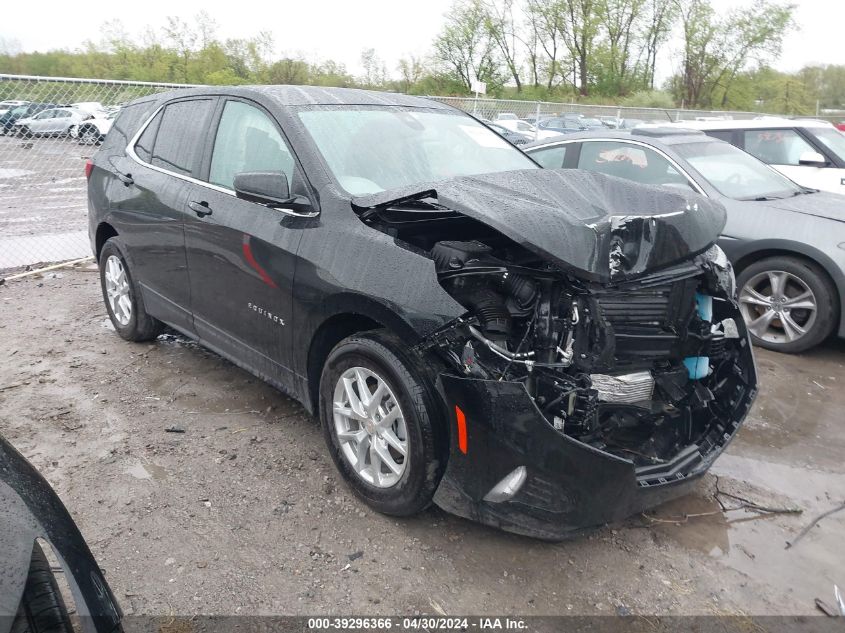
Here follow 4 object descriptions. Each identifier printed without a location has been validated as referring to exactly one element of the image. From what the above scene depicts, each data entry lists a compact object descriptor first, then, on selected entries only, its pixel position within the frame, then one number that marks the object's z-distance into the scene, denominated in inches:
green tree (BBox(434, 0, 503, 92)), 2165.4
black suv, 98.8
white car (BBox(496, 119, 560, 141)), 586.6
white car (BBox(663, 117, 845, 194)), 304.2
